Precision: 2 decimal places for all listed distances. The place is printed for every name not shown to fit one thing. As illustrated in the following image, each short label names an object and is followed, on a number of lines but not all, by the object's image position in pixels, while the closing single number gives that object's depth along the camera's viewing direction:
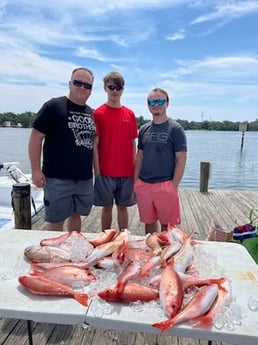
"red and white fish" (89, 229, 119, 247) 1.67
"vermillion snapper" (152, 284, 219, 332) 1.08
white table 1.07
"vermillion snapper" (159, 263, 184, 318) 1.14
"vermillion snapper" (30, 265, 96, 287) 1.30
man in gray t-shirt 2.78
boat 5.85
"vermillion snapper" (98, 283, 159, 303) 1.21
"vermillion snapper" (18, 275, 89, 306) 1.25
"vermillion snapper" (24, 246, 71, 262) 1.50
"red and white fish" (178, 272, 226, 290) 1.28
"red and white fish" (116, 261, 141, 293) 1.23
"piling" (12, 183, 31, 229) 3.51
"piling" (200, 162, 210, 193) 7.08
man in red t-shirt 2.99
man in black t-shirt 2.59
